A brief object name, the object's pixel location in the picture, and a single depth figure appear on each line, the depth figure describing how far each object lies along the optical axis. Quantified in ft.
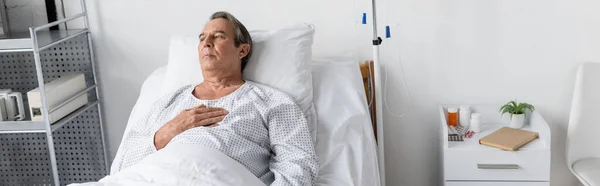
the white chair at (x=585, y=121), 8.82
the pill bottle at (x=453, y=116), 9.13
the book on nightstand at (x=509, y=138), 8.21
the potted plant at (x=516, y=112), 8.85
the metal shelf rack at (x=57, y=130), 9.75
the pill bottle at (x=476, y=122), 8.87
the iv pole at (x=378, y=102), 8.44
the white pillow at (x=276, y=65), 8.22
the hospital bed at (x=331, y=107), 7.50
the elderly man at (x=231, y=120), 7.22
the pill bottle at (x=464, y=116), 9.05
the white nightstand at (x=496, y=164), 8.18
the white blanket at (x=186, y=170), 6.37
